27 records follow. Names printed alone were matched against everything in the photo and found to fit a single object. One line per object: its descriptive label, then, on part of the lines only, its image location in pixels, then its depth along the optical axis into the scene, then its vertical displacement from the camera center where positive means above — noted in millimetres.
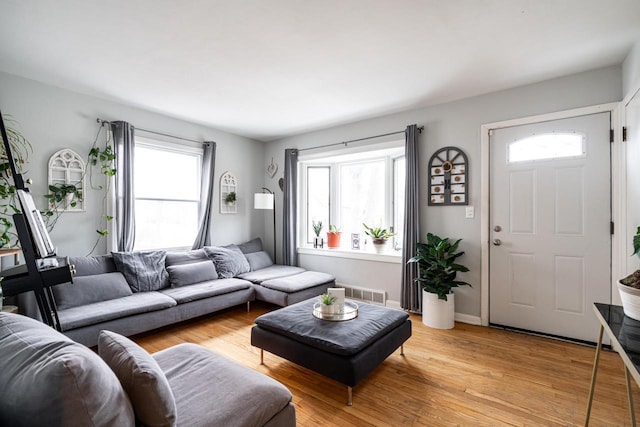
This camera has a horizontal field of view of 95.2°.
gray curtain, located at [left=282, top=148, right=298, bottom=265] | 4795 +173
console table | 1050 -515
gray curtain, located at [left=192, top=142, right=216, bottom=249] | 4254 +245
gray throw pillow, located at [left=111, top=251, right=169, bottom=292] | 3244 -638
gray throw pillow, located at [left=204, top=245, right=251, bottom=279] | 4004 -669
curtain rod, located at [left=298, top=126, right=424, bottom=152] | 3719 +1061
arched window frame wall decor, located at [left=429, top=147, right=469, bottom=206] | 3359 +430
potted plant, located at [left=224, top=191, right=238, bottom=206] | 4638 +246
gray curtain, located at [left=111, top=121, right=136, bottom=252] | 3436 +351
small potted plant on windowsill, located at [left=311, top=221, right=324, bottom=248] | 4729 -362
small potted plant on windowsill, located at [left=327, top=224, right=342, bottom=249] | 4634 -405
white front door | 2715 -116
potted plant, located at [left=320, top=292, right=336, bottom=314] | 2397 -744
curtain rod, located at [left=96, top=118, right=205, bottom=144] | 3349 +1065
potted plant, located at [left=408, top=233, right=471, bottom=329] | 3186 -742
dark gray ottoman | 1924 -921
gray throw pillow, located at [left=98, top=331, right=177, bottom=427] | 1021 -625
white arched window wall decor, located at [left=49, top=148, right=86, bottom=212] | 3037 +431
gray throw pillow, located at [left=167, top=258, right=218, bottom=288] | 3533 -745
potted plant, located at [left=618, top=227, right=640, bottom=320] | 1348 -379
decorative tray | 2342 -823
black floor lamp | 4590 +197
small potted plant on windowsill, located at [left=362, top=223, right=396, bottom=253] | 4059 -339
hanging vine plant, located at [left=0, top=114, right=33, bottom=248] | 2658 +392
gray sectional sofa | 2637 -867
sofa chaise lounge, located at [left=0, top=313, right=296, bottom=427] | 789 -573
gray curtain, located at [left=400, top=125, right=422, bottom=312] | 3582 -118
